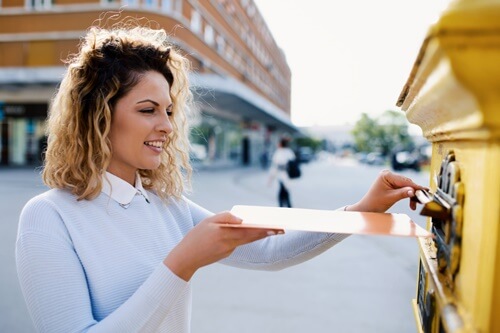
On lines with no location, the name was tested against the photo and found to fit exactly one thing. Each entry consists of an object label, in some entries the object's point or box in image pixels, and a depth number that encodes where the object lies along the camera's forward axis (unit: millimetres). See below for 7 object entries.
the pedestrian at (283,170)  7945
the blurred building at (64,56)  17516
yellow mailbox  538
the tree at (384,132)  54906
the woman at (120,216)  1053
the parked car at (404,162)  25261
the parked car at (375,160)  43078
